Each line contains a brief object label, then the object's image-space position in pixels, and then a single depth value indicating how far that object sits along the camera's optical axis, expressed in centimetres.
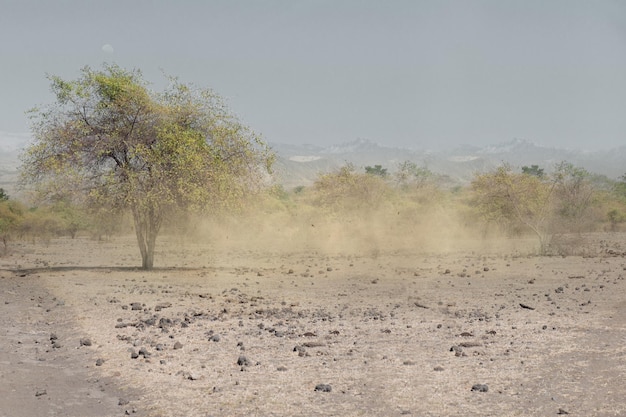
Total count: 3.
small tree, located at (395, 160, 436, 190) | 8484
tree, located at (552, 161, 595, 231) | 5050
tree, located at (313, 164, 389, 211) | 5847
